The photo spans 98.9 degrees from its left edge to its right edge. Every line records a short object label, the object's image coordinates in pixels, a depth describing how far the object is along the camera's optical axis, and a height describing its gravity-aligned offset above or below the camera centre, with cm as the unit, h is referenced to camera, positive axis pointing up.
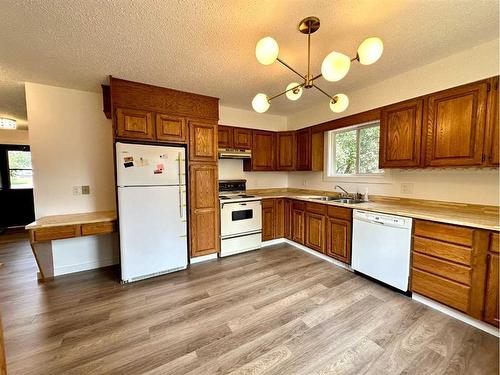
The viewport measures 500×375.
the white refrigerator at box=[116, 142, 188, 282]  252 -43
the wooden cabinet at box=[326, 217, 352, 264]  280 -88
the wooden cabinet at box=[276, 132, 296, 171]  413 +46
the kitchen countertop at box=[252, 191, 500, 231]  181 -39
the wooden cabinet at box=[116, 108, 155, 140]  254 +63
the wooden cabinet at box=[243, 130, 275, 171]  392 +43
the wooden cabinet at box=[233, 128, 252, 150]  372 +65
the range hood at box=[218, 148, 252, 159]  349 +36
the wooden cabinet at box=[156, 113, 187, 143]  276 +62
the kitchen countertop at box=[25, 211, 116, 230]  243 -54
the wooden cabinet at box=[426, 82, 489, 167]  195 +48
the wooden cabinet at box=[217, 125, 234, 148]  357 +66
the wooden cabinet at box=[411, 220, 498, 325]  169 -81
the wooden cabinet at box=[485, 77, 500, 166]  185 +39
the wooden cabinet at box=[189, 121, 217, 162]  300 +48
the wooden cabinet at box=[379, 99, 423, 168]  238 +47
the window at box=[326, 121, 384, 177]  321 +39
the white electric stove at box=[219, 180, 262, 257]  332 -77
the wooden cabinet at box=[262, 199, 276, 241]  370 -78
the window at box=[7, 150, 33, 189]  509 +16
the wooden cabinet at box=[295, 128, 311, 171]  385 +46
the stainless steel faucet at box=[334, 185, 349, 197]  346 -24
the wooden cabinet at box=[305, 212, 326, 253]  317 -87
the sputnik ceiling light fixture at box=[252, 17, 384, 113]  132 +77
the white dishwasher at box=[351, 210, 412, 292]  221 -81
